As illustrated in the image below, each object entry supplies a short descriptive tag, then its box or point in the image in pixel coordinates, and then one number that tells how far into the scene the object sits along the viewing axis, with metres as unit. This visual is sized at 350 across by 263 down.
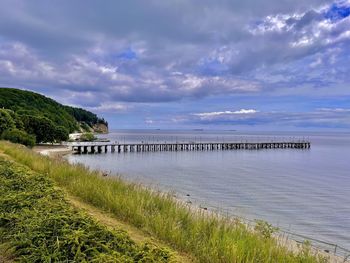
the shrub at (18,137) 51.56
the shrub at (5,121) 54.20
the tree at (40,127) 70.56
